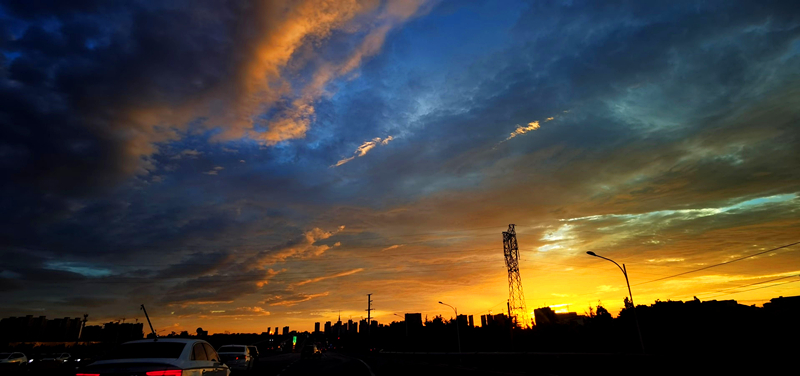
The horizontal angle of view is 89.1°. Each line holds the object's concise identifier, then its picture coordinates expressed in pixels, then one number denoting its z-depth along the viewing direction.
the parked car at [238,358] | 22.17
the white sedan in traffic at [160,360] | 7.80
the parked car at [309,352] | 50.17
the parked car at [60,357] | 44.88
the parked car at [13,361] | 34.62
